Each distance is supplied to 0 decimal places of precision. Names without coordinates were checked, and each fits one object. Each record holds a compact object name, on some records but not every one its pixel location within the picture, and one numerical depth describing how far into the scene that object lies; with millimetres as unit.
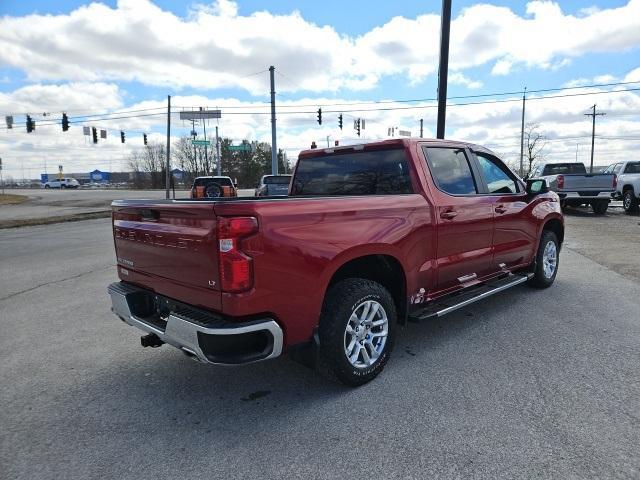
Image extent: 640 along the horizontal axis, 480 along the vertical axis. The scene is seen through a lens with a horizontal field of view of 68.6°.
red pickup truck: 2848
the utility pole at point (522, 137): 43619
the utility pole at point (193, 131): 59806
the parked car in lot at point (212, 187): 19953
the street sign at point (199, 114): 55031
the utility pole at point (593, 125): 59319
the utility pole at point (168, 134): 35562
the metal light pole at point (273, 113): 29734
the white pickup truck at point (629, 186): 17705
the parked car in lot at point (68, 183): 91112
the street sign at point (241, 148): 61544
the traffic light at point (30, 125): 36656
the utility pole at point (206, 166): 68388
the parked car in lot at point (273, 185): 17438
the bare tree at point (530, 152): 65312
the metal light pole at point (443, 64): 11492
